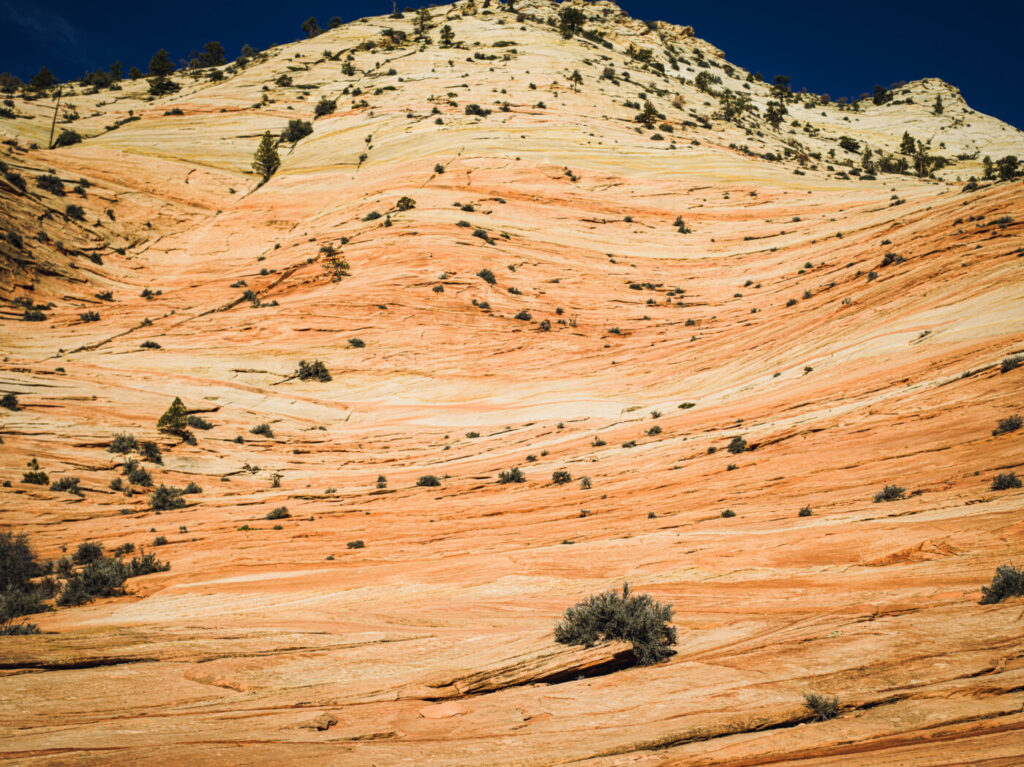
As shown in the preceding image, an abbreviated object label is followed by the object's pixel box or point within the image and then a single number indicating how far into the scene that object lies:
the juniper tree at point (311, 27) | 111.50
